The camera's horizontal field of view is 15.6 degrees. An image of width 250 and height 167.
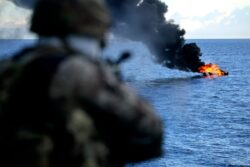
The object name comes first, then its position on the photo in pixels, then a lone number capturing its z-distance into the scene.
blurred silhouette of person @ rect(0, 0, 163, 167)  5.26
